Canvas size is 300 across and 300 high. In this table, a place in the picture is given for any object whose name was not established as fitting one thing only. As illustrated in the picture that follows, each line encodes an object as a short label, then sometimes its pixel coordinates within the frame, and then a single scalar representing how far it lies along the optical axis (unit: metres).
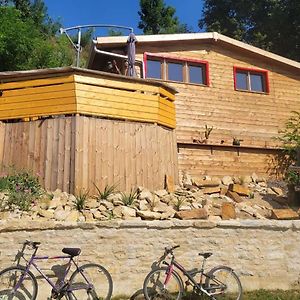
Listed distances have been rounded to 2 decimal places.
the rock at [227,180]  12.41
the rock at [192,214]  8.43
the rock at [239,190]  11.04
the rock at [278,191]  11.59
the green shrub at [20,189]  8.28
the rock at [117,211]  8.40
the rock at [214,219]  8.16
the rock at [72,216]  7.96
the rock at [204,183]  11.41
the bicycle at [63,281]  6.70
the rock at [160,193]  9.85
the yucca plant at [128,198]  8.98
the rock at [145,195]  9.41
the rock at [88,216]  8.16
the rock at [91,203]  8.74
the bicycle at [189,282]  7.15
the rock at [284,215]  9.00
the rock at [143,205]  8.85
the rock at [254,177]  13.05
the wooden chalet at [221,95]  13.52
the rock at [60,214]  7.94
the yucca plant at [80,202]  8.58
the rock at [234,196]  10.53
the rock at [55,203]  8.52
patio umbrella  13.01
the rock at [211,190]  11.13
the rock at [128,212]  8.42
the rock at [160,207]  8.80
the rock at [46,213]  8.03
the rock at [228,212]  8.87
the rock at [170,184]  10.30
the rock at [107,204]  8.79
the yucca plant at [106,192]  9.31
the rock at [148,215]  8.30
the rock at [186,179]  11.60
